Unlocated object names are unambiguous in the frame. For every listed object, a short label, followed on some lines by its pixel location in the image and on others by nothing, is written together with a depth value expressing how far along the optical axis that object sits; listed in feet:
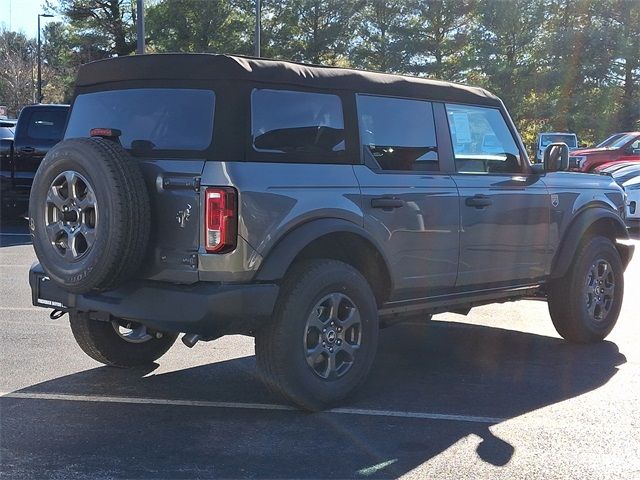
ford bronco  14.15
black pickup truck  45.91
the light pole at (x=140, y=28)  61.16
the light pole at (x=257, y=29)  88.60
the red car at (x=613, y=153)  72.28
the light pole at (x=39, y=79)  163.80
